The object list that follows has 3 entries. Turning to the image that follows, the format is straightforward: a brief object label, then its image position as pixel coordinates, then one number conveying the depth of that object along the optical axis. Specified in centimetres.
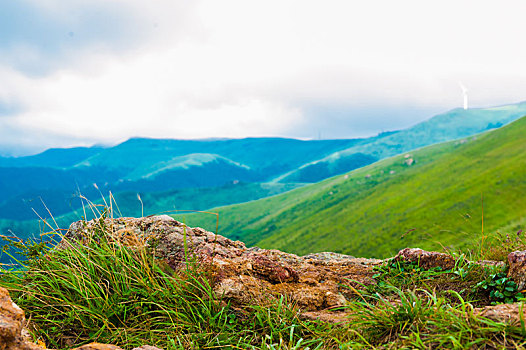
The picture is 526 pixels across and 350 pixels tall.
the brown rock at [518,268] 510
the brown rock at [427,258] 661
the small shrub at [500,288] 507
